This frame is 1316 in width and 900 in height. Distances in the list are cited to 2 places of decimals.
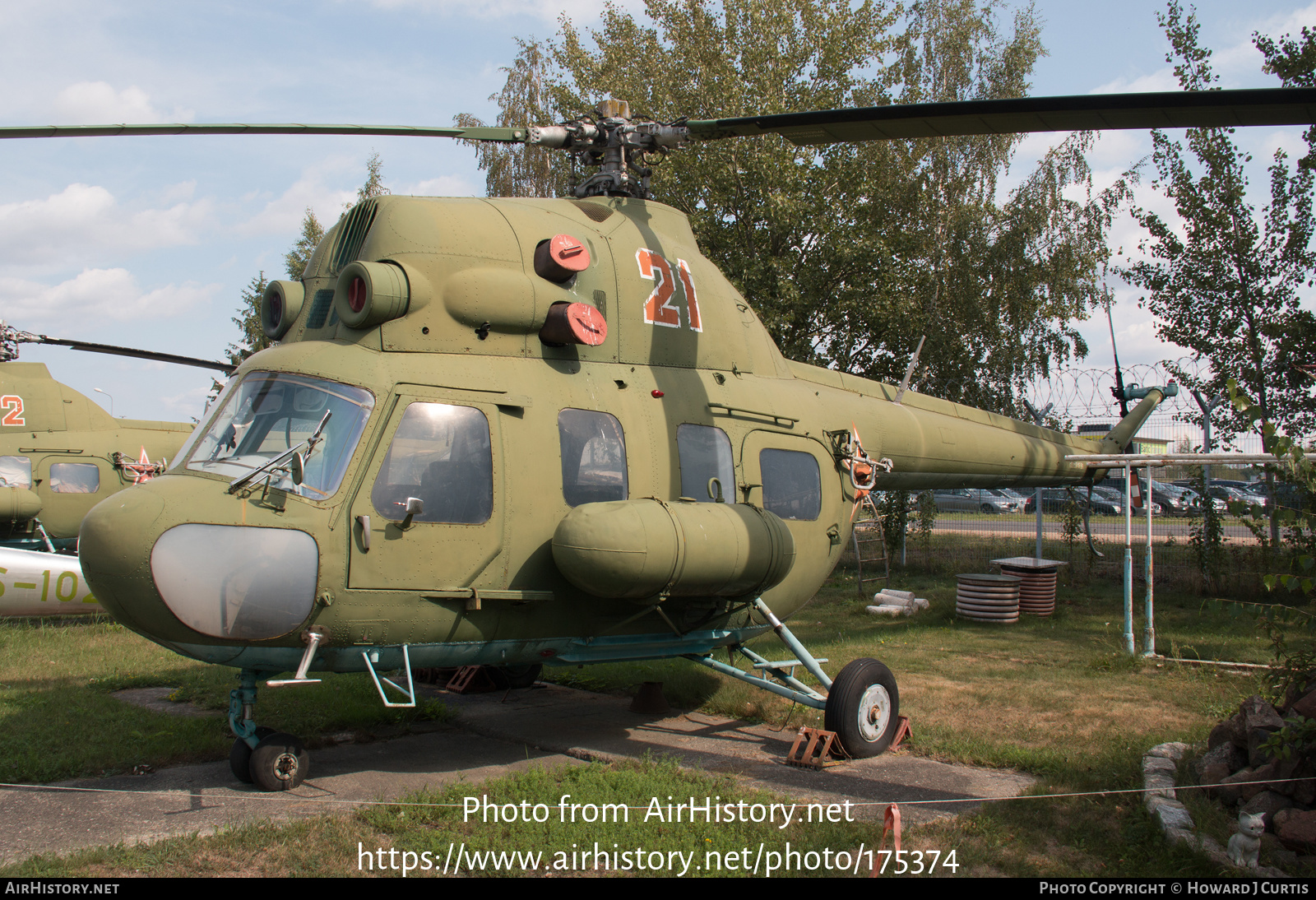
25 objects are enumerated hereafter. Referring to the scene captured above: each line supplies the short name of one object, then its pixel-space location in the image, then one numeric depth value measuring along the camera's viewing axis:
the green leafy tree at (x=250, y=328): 24.43
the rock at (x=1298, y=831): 4.40
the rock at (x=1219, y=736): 5.60
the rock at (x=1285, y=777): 4.77
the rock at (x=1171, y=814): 4.82
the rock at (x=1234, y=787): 5.05
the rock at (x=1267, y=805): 4.69
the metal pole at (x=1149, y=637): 10.27
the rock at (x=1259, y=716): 5.17
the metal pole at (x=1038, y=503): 16.42
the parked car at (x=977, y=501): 31.20
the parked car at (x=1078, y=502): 20.03
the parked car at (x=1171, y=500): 16.00
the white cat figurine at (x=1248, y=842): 4.35
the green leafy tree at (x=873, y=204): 20.05
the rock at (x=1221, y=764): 5.34
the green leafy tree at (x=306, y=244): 30.59
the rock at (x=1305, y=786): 4.65
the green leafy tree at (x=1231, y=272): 14.95
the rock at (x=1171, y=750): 6.20
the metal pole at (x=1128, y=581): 10.39
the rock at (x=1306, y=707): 4.96
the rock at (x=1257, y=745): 5.11
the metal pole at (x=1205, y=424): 15.90
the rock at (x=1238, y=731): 5.39
